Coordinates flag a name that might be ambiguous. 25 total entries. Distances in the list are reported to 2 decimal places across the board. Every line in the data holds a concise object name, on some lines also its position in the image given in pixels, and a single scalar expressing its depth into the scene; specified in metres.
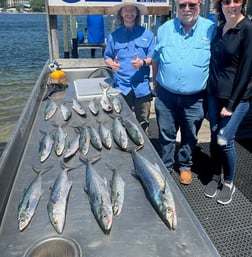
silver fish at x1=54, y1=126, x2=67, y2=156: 2.33
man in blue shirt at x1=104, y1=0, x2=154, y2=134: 3.54
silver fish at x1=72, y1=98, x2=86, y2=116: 3.05
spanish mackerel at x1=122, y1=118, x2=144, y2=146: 2.48
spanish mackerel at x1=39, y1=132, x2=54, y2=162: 2.24
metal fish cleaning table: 1.42
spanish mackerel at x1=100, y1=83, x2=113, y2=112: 3.15
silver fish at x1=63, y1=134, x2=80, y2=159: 2.28
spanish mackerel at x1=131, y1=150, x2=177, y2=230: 1.61
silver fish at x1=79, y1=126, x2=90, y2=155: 2.35
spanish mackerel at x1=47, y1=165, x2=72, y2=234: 1.56
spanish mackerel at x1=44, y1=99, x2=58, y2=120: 3.00
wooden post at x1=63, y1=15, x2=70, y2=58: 10.99
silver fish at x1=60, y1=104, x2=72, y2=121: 2.95
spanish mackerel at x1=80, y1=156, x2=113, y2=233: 1.57
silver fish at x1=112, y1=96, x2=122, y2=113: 3.15
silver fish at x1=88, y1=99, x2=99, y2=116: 3.08
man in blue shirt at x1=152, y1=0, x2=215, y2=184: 2.78
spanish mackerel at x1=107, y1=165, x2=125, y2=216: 1.70
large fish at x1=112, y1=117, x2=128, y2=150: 2.43
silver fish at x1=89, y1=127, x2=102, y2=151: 2.42
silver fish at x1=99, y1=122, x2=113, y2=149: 2.43
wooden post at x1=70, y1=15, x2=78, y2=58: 9.89
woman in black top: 2.45
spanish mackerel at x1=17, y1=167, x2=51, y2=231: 1.59
